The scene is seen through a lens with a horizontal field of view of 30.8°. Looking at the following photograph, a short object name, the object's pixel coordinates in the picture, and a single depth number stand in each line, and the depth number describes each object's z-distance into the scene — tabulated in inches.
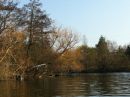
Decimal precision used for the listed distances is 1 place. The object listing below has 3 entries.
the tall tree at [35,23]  1613.3
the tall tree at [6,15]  1256.0
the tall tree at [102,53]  2567.8
